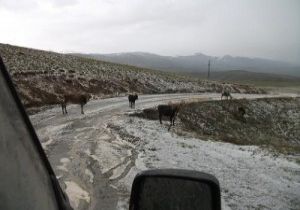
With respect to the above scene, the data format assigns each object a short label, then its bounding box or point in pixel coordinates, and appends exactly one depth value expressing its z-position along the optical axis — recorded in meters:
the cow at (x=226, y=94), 44.27
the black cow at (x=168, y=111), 24.36
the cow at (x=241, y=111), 38.31
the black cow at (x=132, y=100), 29.92
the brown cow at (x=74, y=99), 26.14
